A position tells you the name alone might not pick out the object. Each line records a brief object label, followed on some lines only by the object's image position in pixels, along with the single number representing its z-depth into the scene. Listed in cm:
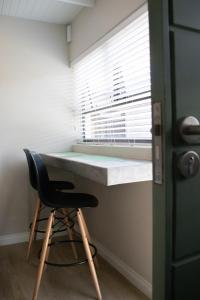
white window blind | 189
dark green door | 79
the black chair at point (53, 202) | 179
